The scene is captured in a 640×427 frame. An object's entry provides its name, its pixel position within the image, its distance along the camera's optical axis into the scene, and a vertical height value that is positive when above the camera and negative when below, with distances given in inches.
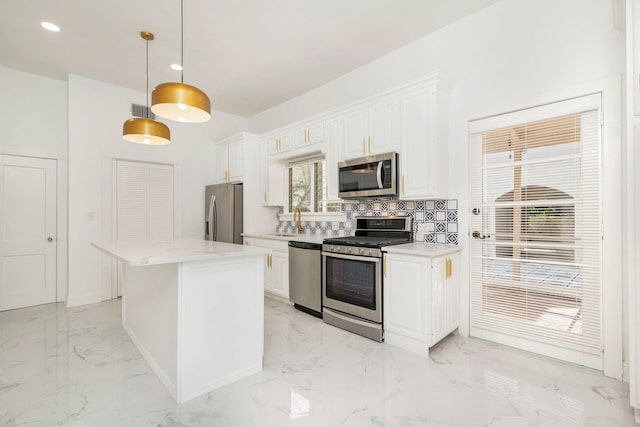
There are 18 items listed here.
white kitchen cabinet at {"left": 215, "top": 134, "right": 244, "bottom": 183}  194.4 +36.7
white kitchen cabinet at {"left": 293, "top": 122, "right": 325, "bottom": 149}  155.9 +42.4
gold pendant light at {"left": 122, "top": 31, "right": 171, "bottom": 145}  102.3 +28.5
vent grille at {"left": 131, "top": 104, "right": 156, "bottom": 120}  184.5 +64.3
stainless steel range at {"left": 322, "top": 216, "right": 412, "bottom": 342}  113.3 -24.9
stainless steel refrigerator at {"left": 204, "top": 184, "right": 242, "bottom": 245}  188.2 +0.9
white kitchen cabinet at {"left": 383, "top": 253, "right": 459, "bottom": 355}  100.7 -30.1
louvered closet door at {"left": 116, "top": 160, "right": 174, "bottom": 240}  180.1 +8.9
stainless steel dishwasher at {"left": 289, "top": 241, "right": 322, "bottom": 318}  136.7 -29.4
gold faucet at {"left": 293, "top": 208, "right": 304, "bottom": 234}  183.5 -4.1
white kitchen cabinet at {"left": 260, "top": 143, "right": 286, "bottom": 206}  191.2 +22.1
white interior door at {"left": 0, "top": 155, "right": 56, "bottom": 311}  155.6 -8.7
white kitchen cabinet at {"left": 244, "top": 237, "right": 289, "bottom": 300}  155.6 -28.9
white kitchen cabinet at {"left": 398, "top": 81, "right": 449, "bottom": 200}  113.6 +27.4
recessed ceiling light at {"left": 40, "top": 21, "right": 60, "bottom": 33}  118.9 +75.4
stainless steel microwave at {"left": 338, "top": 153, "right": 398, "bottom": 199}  123.4 +16.3
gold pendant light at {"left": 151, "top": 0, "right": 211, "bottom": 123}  76.7 +30.1
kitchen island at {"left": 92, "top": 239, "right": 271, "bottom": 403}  76.6 -27.3
